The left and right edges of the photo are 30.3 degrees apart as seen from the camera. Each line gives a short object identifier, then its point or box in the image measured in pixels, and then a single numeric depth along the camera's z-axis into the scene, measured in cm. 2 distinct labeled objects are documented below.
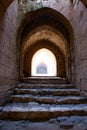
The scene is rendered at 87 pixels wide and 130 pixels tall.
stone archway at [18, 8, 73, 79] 606
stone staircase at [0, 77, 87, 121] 356
